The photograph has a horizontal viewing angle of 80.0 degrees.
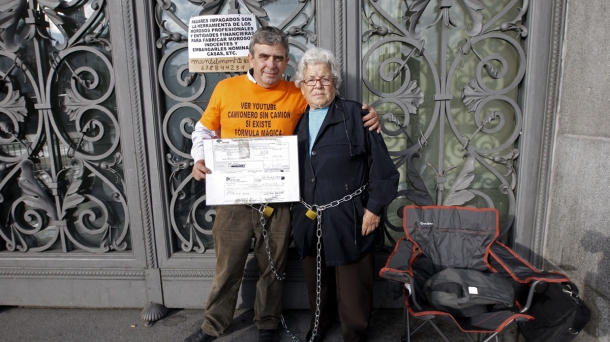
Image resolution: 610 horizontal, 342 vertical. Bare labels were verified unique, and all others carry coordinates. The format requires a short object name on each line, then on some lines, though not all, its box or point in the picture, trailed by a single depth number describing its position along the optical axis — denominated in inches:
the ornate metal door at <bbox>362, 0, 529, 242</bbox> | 121.1
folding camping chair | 96.7
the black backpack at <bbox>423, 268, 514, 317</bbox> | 91.9
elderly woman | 97.2
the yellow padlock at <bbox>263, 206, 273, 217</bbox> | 106.7
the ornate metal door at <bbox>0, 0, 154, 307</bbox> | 126.0
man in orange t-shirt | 99.1
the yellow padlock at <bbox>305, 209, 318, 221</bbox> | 101.0
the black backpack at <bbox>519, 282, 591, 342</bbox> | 91.8
